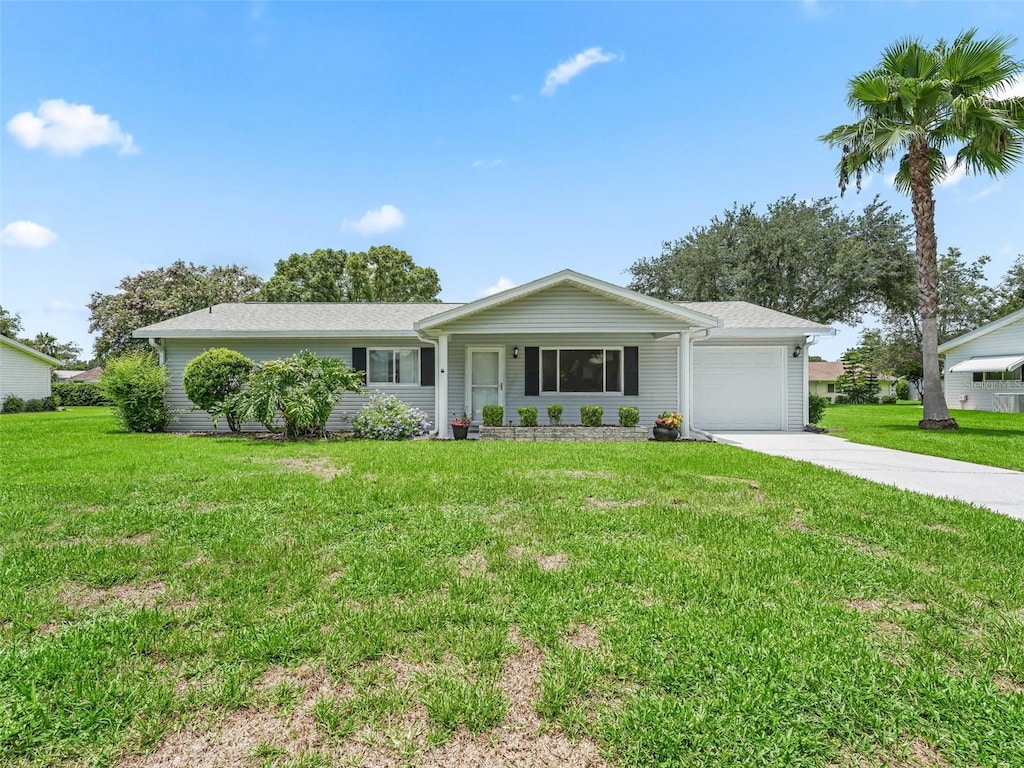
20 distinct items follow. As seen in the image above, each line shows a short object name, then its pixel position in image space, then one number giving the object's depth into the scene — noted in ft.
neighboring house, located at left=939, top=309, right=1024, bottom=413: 66.49
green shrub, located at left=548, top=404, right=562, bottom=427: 37.81
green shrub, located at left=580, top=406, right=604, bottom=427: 37.37
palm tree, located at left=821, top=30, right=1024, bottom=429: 39.04
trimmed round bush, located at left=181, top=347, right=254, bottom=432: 37.14
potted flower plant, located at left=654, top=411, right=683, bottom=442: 35.50
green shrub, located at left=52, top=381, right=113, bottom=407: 93.86
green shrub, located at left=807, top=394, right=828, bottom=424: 43.96
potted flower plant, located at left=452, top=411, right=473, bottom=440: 36.32
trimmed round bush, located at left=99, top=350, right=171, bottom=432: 38.83
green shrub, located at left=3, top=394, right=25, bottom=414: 75.87
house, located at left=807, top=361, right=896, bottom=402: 133.49
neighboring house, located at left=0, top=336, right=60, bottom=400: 76.18
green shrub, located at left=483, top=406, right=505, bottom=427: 37.45
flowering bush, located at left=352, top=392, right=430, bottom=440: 36.01
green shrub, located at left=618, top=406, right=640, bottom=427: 37.14
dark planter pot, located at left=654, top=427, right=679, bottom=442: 35.47
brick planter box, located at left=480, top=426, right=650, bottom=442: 36.52
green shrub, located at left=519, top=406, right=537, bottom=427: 37.17
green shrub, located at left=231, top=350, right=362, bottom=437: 34.32
